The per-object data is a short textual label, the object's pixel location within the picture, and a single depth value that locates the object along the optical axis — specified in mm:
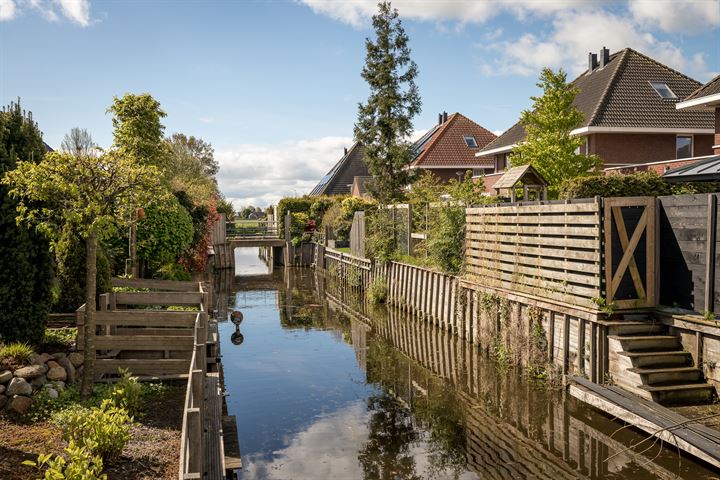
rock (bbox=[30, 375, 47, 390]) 8412
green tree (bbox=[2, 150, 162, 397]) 8586
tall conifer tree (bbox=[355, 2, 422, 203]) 29078
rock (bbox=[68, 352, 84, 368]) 9602
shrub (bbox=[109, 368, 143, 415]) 8203
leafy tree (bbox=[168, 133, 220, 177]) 72500
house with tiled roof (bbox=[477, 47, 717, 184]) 26266
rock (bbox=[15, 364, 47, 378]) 8273
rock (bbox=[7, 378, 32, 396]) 7938
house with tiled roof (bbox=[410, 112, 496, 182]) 41688
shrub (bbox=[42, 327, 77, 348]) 10250
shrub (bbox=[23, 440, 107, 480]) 5020
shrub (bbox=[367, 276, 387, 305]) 22609
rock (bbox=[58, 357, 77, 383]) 9234
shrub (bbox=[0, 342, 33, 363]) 8516
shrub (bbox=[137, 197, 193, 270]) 19000
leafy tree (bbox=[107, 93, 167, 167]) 19062
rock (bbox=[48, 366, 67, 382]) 8920
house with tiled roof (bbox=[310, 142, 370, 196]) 55594
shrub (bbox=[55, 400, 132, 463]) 6320
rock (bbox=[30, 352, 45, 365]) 8758
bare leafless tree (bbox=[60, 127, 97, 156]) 40812
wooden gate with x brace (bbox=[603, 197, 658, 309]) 10094
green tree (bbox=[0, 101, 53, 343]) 9320
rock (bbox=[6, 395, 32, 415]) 7801
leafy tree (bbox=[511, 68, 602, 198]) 22328
